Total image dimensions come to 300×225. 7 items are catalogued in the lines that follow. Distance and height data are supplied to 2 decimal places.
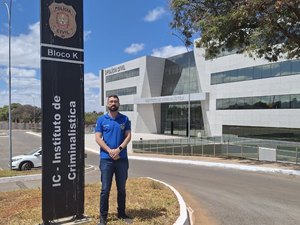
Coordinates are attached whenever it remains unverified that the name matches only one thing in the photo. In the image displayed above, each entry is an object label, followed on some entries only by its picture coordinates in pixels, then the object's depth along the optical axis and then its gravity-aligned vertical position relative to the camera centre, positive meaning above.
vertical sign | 3.28 +0.13
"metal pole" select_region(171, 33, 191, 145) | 33.98 +6.97
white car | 13.80 -2.63
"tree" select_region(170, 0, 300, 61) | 8.86 +3.91
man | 3.47 -0.48
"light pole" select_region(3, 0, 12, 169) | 13.67 +2.71
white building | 23.36 +2.84
